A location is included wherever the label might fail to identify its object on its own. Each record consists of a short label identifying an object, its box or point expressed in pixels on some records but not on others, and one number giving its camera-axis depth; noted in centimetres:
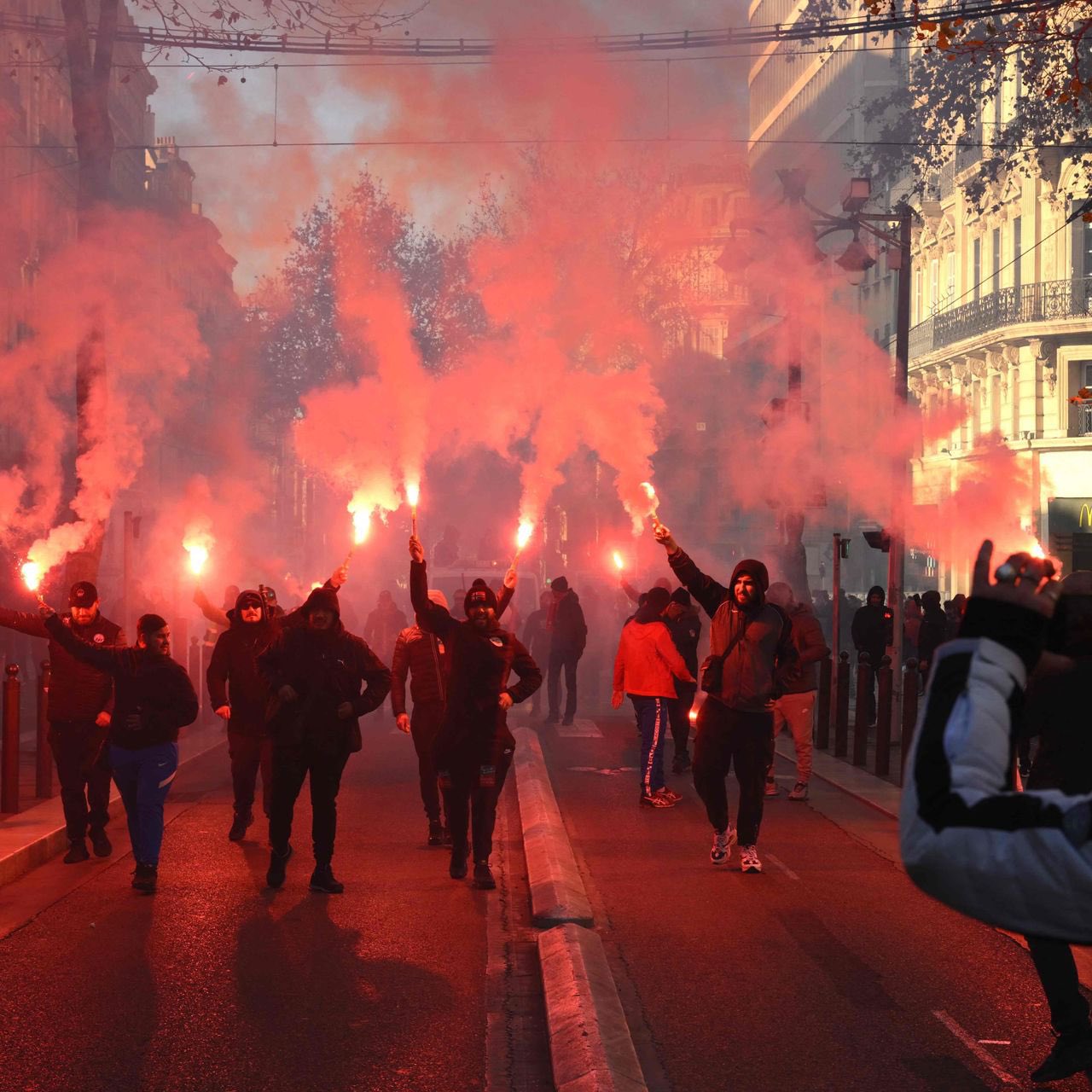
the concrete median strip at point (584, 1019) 519
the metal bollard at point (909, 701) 1303
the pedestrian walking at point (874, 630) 1870
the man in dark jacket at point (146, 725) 867
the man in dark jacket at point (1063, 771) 474
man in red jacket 1228
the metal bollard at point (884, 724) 1388
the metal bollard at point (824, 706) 1656
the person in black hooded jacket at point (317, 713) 853
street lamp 1941
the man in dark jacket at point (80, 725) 973
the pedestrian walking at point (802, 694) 1264
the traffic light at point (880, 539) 1944
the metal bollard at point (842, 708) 1566
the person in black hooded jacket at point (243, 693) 1018
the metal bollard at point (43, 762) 1192
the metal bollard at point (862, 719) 1452
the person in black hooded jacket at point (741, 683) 893
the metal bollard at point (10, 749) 1099
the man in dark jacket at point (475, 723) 889
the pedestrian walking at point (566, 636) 1912
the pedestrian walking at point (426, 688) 1022
